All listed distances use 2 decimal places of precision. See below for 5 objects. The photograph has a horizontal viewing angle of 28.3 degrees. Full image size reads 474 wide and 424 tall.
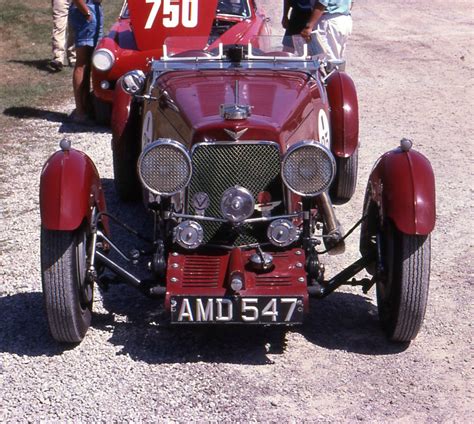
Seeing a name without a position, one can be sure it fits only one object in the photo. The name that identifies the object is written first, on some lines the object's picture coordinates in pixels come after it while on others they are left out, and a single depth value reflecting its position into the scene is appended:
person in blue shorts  9.29
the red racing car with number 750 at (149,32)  8.41
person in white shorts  8.58
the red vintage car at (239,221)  4.53
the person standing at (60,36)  11.59
